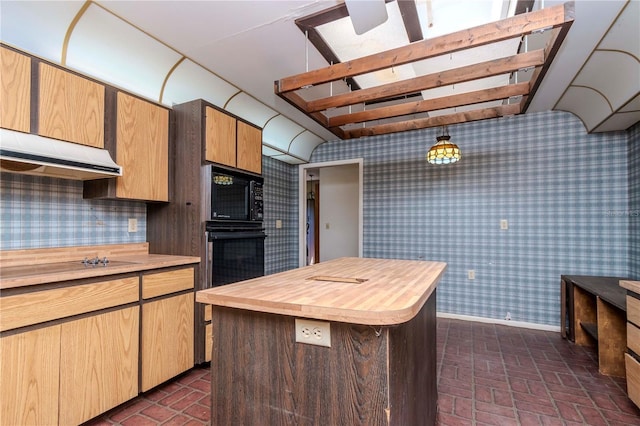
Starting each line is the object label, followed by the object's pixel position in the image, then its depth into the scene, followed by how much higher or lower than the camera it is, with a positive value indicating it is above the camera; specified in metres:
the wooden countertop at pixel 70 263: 1.55 -0.31
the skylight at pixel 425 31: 1.96 +1.36
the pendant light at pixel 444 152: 2.80 +0.60
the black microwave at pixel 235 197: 2.61 +0.19
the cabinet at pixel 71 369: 1.46 -0.85
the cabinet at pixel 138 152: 2.23 +0.51
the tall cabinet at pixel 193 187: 2.49 +0.25
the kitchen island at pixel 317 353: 0.92 -0.48
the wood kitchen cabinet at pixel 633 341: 1.86 -0.81
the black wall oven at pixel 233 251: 2.53 -0.33
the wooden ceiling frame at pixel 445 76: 1.53 +0.95
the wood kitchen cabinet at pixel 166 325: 2.08 -0.82
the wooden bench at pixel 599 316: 2.37 -0.91
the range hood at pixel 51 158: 1.61 +0.34
